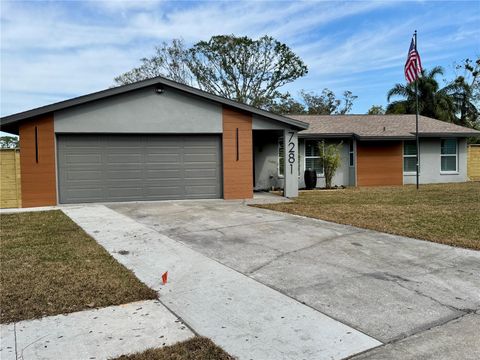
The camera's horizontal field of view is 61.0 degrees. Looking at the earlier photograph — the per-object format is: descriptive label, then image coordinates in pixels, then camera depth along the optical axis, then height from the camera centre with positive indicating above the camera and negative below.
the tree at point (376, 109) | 42.15 +6.12
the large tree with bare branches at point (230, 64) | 33.97 +9.03
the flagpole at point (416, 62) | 16.02 +4.15
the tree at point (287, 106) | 35.96 +5.85
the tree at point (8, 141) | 43.62 +3.70
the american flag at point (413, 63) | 16.03 +4.13
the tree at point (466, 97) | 31.53 +5.56
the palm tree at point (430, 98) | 30.30 +5.23
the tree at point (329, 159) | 18.30 +0.43
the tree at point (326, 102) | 41.78 +7.00
